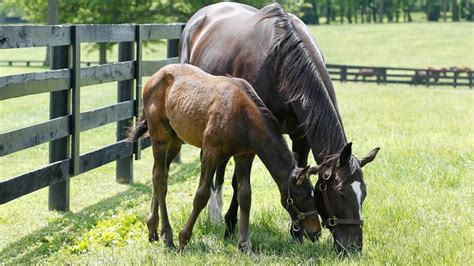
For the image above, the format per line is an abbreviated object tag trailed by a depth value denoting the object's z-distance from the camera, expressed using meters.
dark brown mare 9.04
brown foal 9.10
